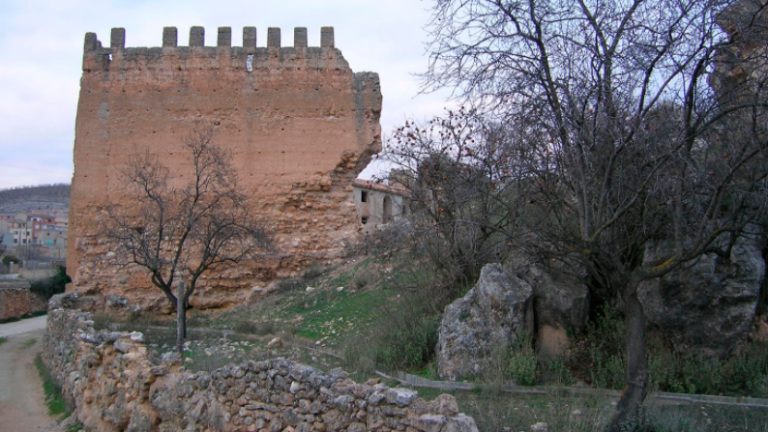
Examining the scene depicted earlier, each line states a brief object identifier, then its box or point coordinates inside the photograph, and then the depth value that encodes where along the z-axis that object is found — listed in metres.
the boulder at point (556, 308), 7.10
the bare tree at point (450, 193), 8.00
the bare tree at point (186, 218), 11.95
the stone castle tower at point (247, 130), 15.15
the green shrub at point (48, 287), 23.84
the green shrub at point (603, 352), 6.30
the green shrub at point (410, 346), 7.57
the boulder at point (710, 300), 6.50
